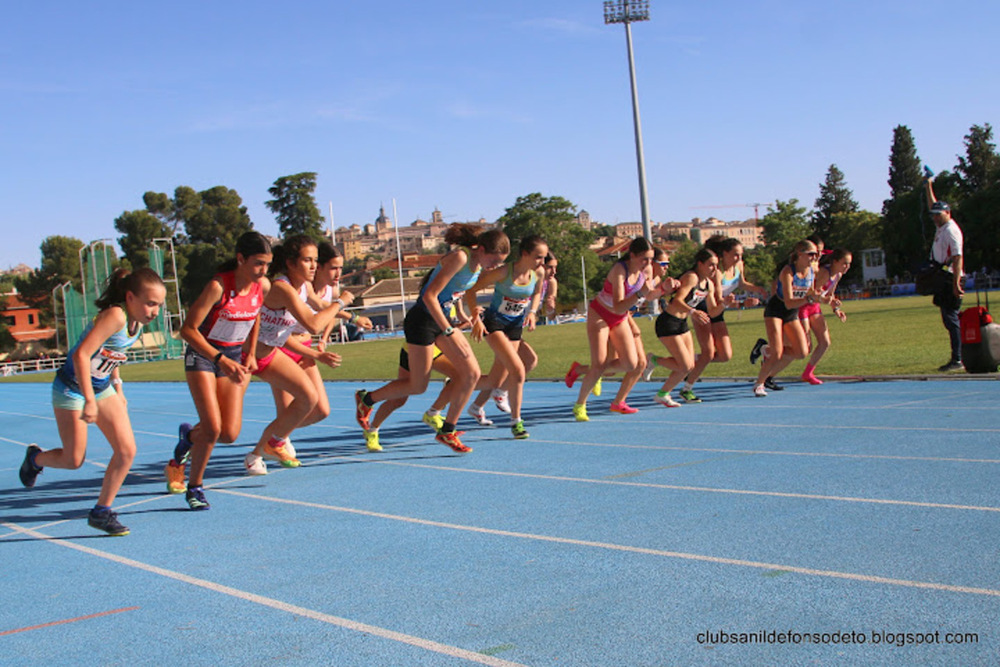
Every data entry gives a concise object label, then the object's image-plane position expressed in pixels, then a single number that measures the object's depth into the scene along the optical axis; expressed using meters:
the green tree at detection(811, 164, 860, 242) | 111.19
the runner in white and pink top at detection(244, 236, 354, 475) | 7.00
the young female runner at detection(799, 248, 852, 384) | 12.05
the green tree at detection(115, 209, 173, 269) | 79.75
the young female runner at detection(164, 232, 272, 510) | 6.27
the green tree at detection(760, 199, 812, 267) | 108.00
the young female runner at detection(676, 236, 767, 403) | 11.23
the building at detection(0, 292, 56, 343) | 85.94
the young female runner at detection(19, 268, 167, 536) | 5.48
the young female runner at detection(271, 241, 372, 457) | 7.81
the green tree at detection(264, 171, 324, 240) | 88.69
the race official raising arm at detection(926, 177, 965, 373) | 11.45
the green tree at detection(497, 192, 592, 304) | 96.69
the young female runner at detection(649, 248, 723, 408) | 10.66
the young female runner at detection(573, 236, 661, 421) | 9.58
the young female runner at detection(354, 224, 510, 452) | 8.01
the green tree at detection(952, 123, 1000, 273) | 66.00
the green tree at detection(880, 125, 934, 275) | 75.00
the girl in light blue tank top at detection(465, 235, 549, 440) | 8.80
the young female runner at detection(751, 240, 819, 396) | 11.21
